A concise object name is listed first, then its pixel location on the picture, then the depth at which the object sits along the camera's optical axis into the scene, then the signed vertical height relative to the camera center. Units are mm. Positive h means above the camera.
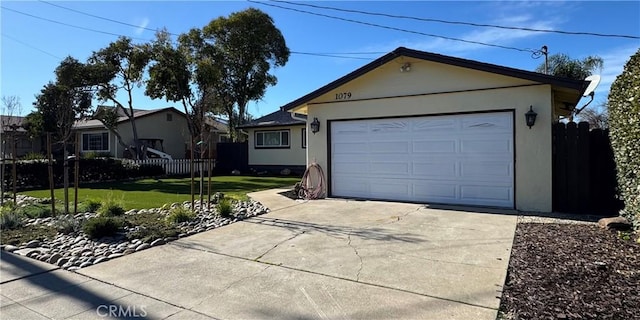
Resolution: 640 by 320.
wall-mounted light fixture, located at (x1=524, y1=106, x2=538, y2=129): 7688 +866
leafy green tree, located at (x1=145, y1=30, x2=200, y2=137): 19219 +4704
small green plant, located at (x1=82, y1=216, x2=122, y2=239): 5758 -1009
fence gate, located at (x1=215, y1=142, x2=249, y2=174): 21406 +264
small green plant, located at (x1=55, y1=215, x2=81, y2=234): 6164 -1043
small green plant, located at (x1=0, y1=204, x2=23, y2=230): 6641 -1013
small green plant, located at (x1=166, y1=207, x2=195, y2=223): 6906 -1007
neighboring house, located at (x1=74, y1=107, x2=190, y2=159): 23953 +1964
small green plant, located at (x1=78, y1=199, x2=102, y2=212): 8094 -950
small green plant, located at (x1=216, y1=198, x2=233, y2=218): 7422 -945
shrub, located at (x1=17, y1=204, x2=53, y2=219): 7715 -1021
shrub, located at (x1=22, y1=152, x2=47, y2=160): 14862 +267
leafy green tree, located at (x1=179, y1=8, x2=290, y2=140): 23484 +7147
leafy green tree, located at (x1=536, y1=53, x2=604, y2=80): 21016 +5334
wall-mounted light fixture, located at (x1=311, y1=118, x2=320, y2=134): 10578 +1002
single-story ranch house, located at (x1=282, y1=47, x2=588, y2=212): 7852 +697
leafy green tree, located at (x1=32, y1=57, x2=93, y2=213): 18578 +3611
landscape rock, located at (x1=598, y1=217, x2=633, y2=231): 5702 -1035
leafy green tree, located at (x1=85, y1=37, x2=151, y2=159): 19422 +5193
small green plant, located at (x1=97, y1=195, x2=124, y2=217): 7445 -944
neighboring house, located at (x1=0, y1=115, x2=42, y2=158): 26222 +1444
